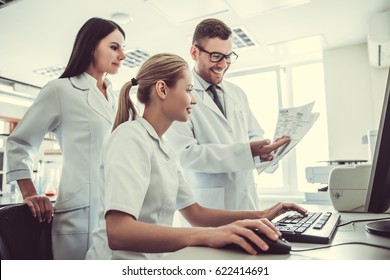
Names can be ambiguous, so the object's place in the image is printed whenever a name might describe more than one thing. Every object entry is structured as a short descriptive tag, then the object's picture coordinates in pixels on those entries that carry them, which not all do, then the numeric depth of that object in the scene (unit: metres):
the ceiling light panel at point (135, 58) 2.95
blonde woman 0.56
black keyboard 0.55
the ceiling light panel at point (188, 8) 2.10
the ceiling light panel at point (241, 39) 2.53
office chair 0.65
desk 0.47
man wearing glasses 1.03
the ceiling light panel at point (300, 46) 2.71
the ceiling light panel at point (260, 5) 2.09
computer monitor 0.63
